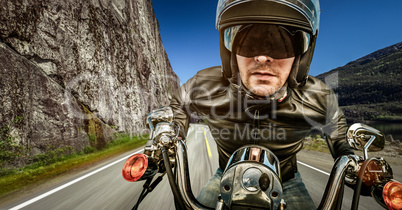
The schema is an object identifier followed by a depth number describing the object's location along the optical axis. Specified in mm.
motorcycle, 633
